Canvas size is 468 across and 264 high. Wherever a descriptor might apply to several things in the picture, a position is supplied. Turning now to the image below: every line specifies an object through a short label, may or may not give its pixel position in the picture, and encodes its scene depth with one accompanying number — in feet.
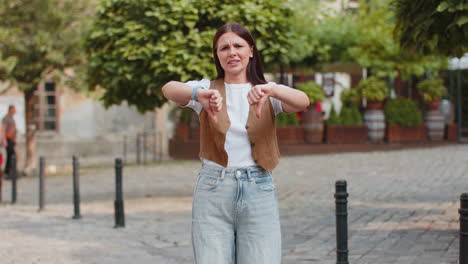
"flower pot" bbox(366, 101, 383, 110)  60.18
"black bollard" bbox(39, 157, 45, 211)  33.17
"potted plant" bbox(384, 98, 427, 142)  60.44
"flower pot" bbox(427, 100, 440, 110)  61.77
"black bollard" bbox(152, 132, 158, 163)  65.00
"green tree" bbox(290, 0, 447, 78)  57.36
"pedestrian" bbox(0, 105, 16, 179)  51.21
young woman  10.24
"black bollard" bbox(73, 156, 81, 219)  30.01
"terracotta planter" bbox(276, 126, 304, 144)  60.13
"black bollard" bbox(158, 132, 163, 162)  69.46
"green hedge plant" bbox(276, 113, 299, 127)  60.54
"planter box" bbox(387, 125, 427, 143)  60.44
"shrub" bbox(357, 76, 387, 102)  58.70
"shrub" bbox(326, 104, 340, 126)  60.95
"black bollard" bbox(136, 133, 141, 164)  62.54
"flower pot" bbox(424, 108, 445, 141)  61.77
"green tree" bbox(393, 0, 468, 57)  17.51
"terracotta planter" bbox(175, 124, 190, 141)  64.34
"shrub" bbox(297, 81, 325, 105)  58.03
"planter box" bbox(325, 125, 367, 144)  60.80
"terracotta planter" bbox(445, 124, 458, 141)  62.59
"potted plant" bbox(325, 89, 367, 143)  60.80
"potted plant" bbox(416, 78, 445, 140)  60.44
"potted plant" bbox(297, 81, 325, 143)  59.36
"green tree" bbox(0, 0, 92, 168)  50.62
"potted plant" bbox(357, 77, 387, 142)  58.75
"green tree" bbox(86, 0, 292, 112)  29.00
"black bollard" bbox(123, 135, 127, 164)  66.85
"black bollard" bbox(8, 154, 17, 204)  37.42
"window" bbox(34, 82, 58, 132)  71.72
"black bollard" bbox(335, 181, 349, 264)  15.97
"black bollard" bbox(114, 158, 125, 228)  26.84
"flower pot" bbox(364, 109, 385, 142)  60.34
